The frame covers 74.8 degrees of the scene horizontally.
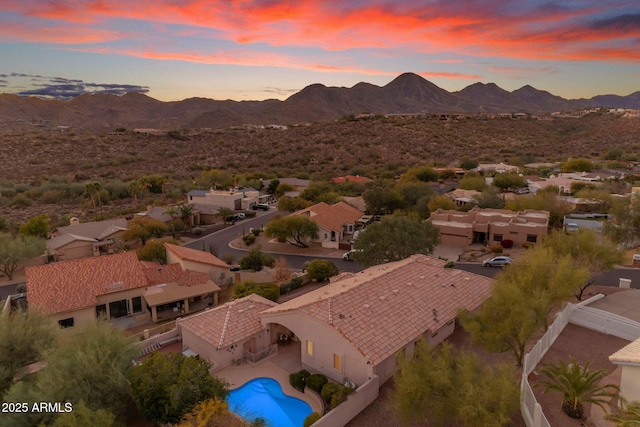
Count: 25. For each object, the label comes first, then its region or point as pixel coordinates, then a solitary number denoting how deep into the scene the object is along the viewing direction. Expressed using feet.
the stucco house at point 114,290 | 90.89
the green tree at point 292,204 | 200.23
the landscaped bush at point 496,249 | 141.15
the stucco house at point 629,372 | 45.57
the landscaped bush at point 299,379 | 64.95
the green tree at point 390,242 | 116.06
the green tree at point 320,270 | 115.24
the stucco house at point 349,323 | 64.13
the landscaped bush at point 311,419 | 55.52
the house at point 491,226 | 148.15
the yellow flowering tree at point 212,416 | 49.96
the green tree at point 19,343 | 59.21
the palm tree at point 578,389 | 49.70
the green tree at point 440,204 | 177.58
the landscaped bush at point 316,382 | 63.16
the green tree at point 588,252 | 88.12
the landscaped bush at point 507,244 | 147.33
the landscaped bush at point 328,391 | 60.13
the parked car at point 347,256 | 139.76
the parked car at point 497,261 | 124.67
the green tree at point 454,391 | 43.55
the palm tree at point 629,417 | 34.30
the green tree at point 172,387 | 54.03
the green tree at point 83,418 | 46.01
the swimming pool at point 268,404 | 60.12
